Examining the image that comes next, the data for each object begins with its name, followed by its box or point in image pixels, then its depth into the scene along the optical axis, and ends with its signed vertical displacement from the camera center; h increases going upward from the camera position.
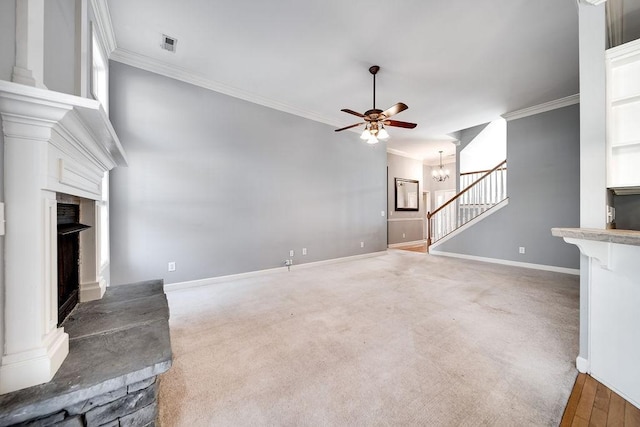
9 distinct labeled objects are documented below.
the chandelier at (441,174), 7.69 +1.27
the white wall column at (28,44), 0.92 +0.66
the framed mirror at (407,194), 7.49 +0.61
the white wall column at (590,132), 1.51 +0.52
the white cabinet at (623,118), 1.50 +0.60
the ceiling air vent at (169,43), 2.68 +1.95
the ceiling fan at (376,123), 3.08 +1.20
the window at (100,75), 2.38 +1.53
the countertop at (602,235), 1.25 -0.13
